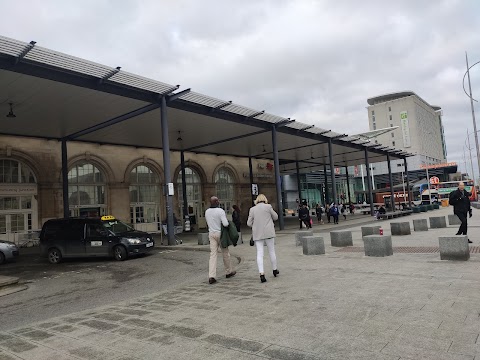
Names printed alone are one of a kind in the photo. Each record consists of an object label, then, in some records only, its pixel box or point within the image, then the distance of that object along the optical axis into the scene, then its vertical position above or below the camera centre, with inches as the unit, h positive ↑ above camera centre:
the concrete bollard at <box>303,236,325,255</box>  420.5 -41.7
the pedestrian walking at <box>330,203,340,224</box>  987.3 -11.8
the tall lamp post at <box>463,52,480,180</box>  844.8 +208.7
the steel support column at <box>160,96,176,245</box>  642.2 +90.8
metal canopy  508.7 +215.7
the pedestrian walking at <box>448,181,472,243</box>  408.5 -6.1
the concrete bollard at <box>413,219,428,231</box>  597.3 -38.9
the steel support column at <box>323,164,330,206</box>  1607.3 +60.3
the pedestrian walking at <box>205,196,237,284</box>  300.0 -9.4
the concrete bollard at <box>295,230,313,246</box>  518.0 -38.3
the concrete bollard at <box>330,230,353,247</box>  481.4 -41.3
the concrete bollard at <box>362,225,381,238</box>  530.3 -36.2
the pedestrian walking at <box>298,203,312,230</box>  845.8 -11.8
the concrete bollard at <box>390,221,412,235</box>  557.6 -38.9
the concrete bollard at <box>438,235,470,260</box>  315.3 -42.6
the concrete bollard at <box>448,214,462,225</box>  675.1 -40.2
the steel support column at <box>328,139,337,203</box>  1009.5 +107.3
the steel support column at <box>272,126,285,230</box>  881.5 +110.6
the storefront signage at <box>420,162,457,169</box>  2920.8 +266.5
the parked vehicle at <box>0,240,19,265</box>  563.8 -27.6
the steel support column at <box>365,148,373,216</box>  1296.8 +35.3
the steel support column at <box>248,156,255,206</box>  1387.3 +177.3
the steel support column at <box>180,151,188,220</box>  1136.6 +102.9
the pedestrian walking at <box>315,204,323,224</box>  1030.4 -8.0
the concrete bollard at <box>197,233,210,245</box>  619.0 -35.2
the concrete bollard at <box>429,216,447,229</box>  645.9 -40.1
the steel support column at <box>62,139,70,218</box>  856.3 +99.4
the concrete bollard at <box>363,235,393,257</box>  368.2 -41.5
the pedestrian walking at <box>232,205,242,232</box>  812.6 -0.5
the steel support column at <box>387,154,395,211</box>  1449.6 +58.2
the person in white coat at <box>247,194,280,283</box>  286.8 -11.2
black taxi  510.0 -18.3
